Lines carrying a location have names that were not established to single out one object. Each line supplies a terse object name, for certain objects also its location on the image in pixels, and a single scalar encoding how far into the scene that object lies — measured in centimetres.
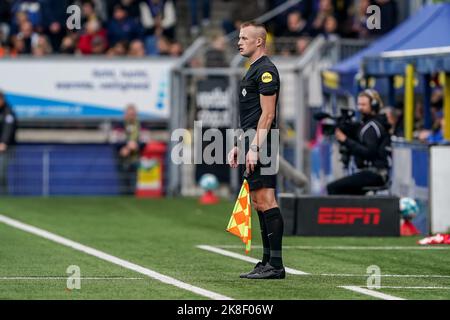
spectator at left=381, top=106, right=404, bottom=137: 2148
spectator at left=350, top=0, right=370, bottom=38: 3025
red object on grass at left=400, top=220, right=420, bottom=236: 1811
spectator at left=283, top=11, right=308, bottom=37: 3123
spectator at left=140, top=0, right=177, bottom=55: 3212
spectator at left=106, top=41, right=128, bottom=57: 3066
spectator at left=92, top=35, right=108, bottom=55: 3078
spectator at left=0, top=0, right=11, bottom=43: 3222
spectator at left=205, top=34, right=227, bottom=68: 2848
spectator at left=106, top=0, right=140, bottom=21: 3247
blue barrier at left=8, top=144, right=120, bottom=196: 2731
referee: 1213
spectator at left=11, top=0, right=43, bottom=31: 3206
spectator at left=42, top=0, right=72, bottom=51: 3158
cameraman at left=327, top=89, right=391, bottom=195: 1828
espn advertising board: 1762
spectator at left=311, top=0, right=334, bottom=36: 3109
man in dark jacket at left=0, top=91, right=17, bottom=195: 2714
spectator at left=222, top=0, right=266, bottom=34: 3253
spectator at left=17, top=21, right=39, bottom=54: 3096
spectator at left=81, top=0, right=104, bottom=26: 3192
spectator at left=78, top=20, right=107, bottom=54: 3088
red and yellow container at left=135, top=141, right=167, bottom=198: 2781
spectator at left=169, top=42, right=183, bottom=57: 3005
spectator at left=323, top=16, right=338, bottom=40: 3084
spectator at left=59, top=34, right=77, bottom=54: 3078
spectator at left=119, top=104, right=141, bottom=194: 2770
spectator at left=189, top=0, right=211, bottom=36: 3309
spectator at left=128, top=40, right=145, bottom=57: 3047
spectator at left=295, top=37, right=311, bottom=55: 3023
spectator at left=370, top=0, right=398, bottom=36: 3007
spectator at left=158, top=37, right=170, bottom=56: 3045
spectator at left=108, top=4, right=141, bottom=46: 3188
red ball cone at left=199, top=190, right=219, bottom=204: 2516
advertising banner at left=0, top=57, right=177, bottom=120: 2923
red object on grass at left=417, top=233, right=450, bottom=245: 1650
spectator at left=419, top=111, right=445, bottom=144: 2131
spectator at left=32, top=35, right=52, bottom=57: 3019
